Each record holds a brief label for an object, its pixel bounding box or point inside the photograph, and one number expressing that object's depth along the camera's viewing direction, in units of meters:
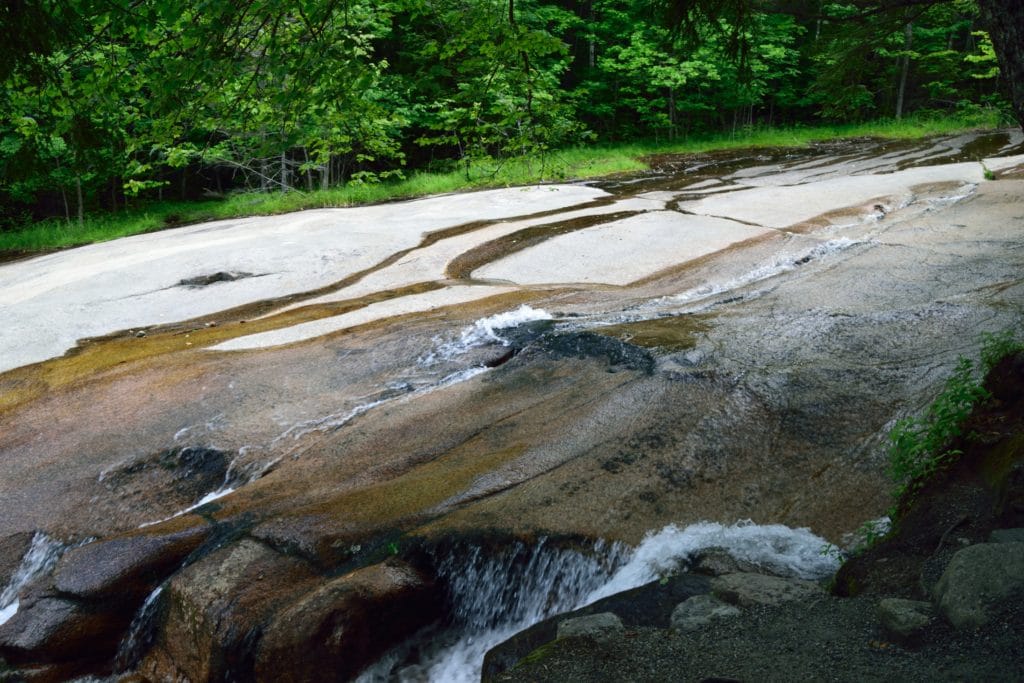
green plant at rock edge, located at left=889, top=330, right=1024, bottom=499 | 3.62
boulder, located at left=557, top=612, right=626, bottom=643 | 3.06
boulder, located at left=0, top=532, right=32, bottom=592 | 4.39
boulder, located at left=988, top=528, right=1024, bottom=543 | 2.79
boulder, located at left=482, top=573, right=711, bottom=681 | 3.19
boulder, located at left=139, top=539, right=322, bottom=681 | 3.53
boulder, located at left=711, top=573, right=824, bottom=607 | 3.06
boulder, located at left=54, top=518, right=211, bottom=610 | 4.04
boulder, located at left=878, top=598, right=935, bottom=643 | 2.55
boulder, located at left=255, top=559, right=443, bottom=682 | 3.46
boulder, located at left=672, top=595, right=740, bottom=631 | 3.00
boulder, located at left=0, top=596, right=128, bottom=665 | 3.96
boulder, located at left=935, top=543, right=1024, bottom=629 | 2.49
